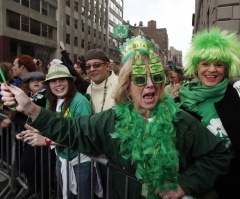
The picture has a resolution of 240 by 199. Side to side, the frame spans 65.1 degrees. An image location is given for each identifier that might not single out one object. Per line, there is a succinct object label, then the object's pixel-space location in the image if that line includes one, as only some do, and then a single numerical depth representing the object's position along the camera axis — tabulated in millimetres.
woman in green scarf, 1653
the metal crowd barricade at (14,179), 2706
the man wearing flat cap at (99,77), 2598
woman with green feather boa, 1295
